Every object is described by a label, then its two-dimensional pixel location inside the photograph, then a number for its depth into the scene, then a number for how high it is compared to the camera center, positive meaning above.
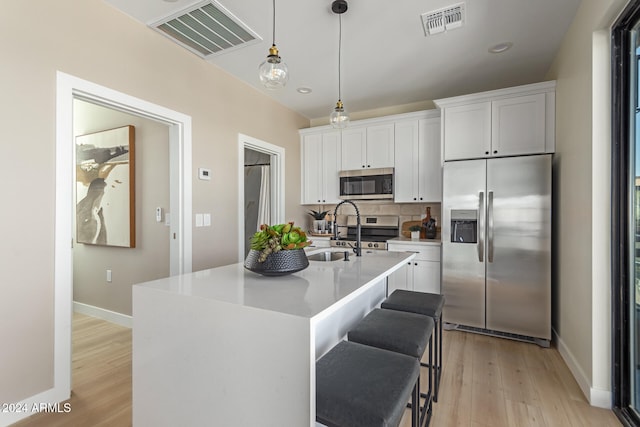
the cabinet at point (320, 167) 4.40 +0.66
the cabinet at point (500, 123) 2.96 +0.92
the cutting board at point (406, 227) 4.16 -0.20
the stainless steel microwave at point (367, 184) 4.04 +0.38
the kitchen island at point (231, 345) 1.01 -0.50
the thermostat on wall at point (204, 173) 2.92 +0.37
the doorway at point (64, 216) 1.94 -0.03
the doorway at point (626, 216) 1.74 -0.02
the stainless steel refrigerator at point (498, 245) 2.85 -0.32
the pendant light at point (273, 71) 1.78 +0.84
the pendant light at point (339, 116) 2.54 +0.79
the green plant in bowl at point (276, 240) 1.47 -0.14
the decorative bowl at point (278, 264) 1.46 -0.25
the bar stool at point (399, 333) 1.50 -0.62
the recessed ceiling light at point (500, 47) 2.69 +1.47
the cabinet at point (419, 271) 3.51 -0.68
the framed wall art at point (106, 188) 3.29 +0.27
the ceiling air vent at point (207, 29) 2.22 +1.45
